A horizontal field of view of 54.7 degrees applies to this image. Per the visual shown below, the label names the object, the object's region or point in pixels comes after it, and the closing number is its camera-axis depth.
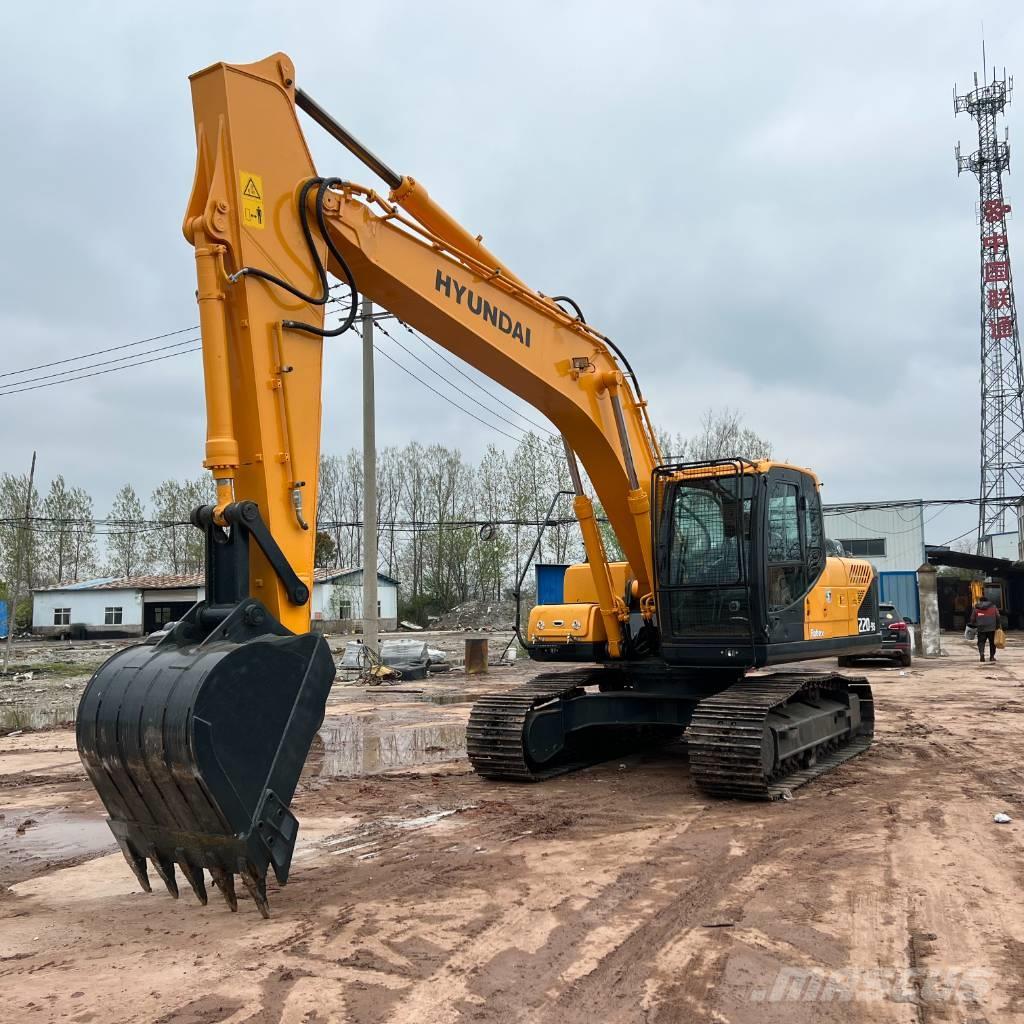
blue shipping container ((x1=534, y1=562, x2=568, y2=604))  22.55
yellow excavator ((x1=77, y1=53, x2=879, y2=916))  4.56
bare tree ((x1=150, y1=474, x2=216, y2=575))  59.78
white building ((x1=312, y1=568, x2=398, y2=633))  49.44
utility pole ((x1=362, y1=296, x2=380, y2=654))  20.38
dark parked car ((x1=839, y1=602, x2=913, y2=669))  21.00
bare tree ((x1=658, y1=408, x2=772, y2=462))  41.44
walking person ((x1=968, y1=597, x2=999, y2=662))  22.31
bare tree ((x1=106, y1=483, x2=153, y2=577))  60.34
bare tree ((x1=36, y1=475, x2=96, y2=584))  56.78
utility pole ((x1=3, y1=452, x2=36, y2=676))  48.66
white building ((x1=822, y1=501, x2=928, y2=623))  41.19
